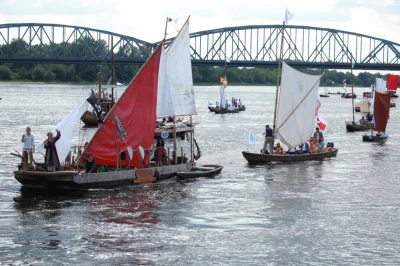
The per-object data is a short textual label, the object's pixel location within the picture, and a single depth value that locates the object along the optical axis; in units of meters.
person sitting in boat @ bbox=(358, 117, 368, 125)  89.04
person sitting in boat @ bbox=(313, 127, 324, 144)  55.59
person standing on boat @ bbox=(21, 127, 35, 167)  36.59
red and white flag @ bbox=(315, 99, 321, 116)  57.47
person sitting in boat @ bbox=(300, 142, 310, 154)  52.72
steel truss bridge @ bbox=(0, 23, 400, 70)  182.50
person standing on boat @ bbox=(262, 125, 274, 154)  49.38
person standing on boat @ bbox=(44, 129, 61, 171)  35.81
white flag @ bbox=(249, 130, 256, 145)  49.05
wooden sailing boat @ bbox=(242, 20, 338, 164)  52.31
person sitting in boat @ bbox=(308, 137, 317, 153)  54.14
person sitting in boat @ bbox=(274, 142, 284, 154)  51.38
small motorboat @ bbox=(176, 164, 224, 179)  42.12
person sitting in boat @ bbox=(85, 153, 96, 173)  37.38
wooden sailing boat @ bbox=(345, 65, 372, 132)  85.94
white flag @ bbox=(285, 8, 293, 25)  53.54
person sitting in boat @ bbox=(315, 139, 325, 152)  54.25
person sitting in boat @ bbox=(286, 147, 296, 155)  51.72
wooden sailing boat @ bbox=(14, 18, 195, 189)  36.69
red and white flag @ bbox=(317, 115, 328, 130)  58.39
